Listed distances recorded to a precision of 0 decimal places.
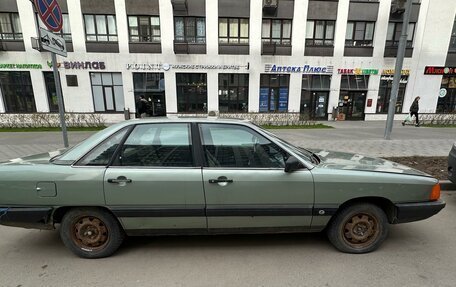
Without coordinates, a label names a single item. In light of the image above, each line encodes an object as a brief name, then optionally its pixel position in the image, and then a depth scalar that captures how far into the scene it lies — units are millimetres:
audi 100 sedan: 2498
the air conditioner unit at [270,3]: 15297
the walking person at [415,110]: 13823
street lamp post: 8219
